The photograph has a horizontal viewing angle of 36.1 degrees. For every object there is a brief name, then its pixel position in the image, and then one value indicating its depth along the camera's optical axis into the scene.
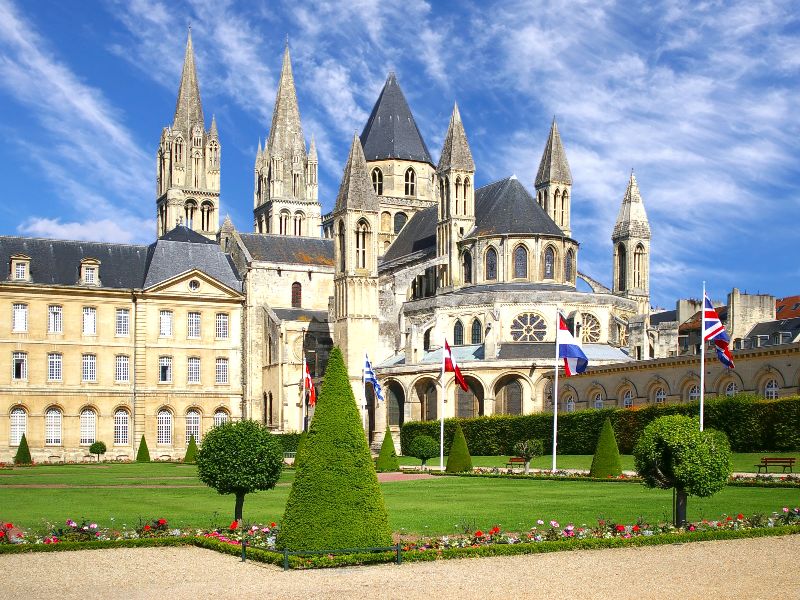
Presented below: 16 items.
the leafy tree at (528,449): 40.06
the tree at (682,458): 21.11
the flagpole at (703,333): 37.53
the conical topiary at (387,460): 44.94
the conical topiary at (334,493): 17.19
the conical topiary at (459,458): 41.31
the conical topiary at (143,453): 59.19
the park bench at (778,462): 33.53
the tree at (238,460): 22.05
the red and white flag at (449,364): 49.00
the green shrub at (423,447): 46.78
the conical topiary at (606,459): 34.44
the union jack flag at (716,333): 37.03
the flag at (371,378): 53.81
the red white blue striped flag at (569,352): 40.94
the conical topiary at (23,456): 53.88
